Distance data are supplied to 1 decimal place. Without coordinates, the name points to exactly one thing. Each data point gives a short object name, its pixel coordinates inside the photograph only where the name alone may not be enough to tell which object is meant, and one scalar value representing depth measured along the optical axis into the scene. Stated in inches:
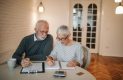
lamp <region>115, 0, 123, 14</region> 74.0
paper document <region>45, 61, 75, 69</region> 45.9
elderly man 59.6
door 172.6
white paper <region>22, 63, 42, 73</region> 42.9
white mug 45.4
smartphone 39.6
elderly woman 52.6
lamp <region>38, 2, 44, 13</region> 152.5
